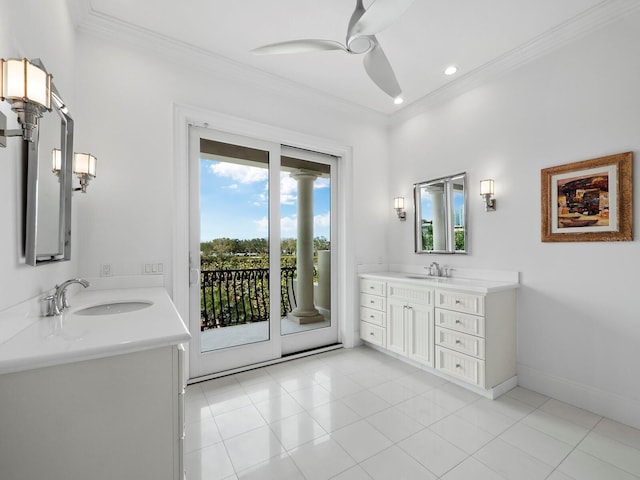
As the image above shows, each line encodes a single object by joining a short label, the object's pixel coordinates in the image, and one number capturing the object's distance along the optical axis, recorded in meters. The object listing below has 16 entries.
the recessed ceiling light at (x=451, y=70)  2.98
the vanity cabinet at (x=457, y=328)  2.51
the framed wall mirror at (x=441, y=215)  3.24
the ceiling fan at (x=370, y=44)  1.59
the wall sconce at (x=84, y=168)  1.99
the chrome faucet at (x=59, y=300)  1.45
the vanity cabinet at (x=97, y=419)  0.94
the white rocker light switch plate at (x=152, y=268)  2.51
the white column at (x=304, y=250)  3.58
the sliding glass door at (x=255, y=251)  2.93
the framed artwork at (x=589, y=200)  2.17
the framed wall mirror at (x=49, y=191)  1.39
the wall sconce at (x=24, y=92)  1.04
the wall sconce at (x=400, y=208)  3.87
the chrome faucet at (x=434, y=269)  3.41
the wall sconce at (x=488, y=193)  2.91
